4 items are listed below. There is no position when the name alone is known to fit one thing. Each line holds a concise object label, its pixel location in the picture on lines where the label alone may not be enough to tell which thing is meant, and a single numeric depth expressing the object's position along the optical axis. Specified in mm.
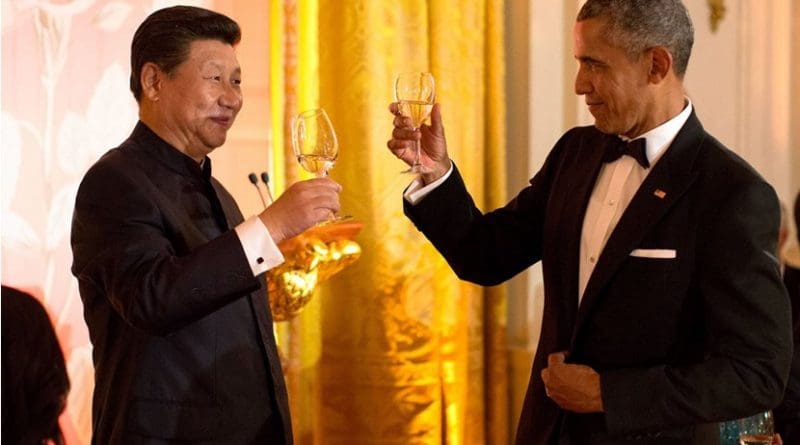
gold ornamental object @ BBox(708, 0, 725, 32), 4465
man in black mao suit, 2064
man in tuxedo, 2070
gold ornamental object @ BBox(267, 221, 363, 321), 3041
